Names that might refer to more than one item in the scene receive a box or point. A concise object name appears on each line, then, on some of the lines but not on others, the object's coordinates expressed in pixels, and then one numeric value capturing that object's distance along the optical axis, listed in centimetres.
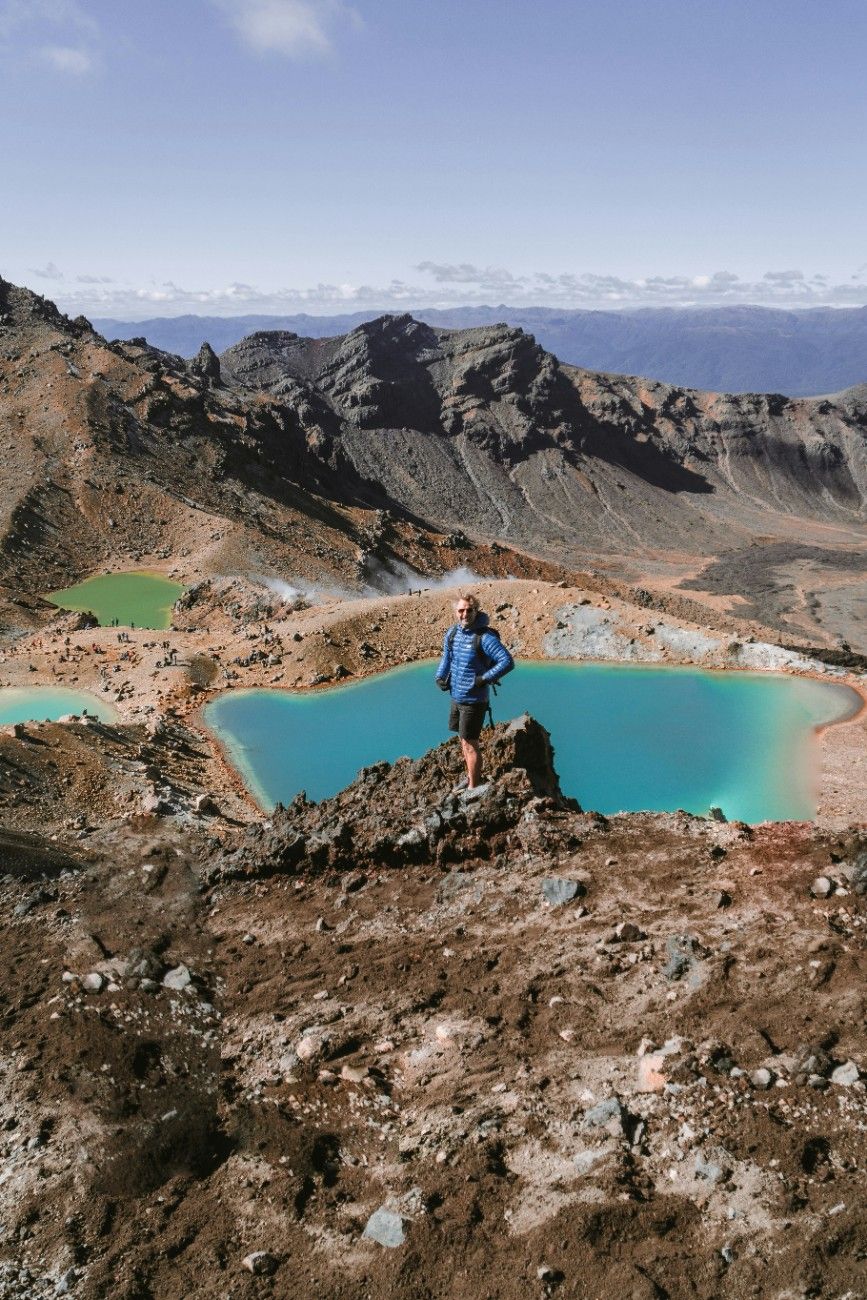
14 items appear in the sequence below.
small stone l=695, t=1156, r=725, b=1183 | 615
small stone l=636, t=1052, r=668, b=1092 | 706
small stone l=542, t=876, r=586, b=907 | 1005
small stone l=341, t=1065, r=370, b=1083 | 790
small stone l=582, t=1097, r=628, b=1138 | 670
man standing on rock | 1178
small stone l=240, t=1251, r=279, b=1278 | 601
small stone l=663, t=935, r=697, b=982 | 840
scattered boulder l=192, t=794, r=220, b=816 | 2108
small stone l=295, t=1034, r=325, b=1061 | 830
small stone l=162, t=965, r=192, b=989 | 964
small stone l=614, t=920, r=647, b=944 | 909
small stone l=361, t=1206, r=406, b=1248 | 608
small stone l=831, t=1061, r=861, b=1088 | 667
